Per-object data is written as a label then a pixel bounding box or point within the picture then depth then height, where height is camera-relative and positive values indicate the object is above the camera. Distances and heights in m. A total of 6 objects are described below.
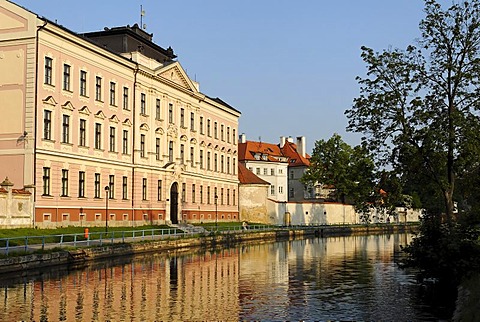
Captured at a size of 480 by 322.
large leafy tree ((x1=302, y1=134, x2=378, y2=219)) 87.69 +6.20
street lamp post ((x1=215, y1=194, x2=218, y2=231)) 64.28 +0.19
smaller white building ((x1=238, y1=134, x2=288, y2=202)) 102.88 +7.46
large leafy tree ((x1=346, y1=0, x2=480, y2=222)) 24.61 +4.06
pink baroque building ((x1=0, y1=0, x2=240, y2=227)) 40.41 +6.75
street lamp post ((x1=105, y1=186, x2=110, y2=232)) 43.63 +1.03
